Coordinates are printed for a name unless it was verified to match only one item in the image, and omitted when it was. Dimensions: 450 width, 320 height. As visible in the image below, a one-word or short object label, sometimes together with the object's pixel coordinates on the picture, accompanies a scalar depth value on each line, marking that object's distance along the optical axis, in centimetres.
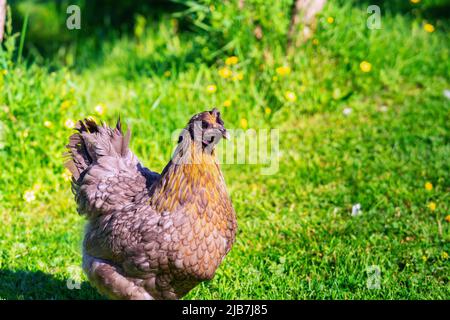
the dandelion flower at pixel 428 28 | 665
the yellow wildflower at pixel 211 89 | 543
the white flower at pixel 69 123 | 482
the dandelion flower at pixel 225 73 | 558
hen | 314
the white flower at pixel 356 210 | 455
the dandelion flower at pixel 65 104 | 511
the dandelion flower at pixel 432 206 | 451
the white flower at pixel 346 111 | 575
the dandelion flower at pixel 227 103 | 543
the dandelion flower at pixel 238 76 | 561
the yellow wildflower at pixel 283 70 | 559
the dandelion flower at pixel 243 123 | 541
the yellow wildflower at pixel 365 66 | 592
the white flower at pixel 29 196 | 468
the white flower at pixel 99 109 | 493
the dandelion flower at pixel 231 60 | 562
